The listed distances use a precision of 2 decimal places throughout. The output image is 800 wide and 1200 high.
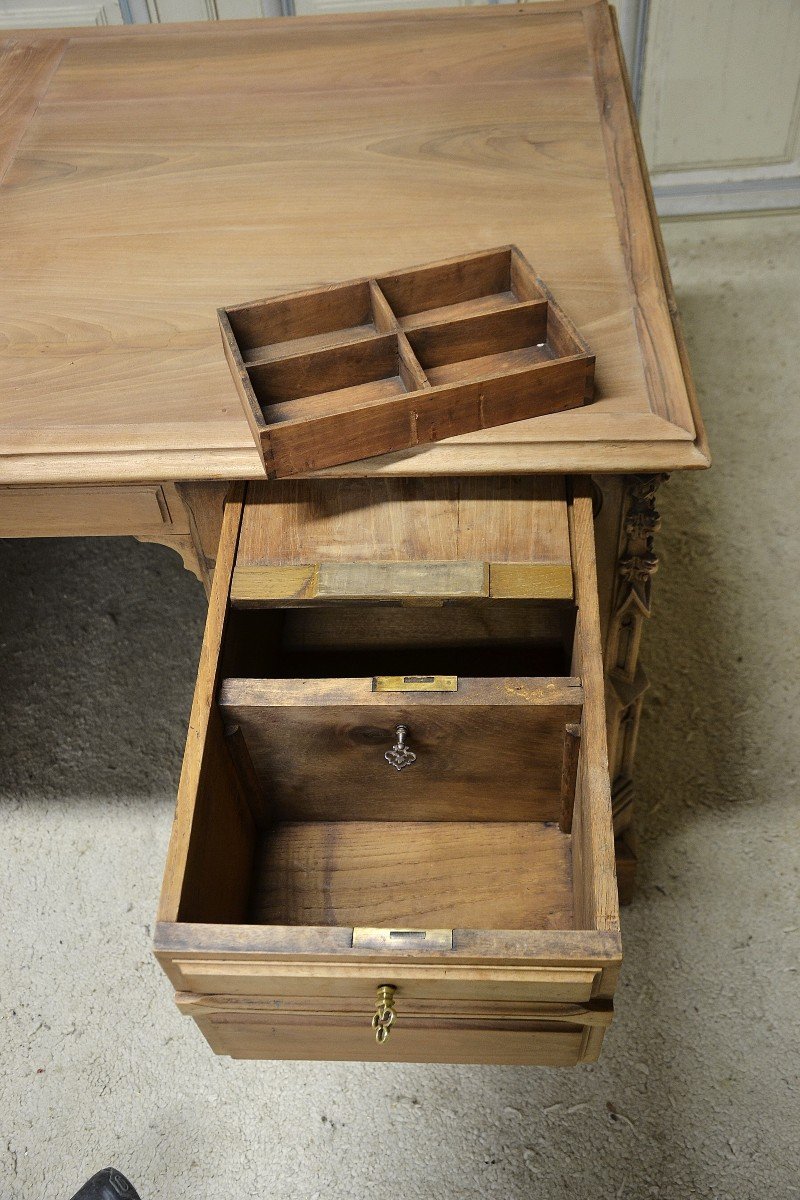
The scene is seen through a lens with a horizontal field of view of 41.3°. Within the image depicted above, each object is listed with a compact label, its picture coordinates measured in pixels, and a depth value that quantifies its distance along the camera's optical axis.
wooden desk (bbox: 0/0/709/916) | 1.06
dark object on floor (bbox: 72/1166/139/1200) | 0.97
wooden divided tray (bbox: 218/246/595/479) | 1.01
